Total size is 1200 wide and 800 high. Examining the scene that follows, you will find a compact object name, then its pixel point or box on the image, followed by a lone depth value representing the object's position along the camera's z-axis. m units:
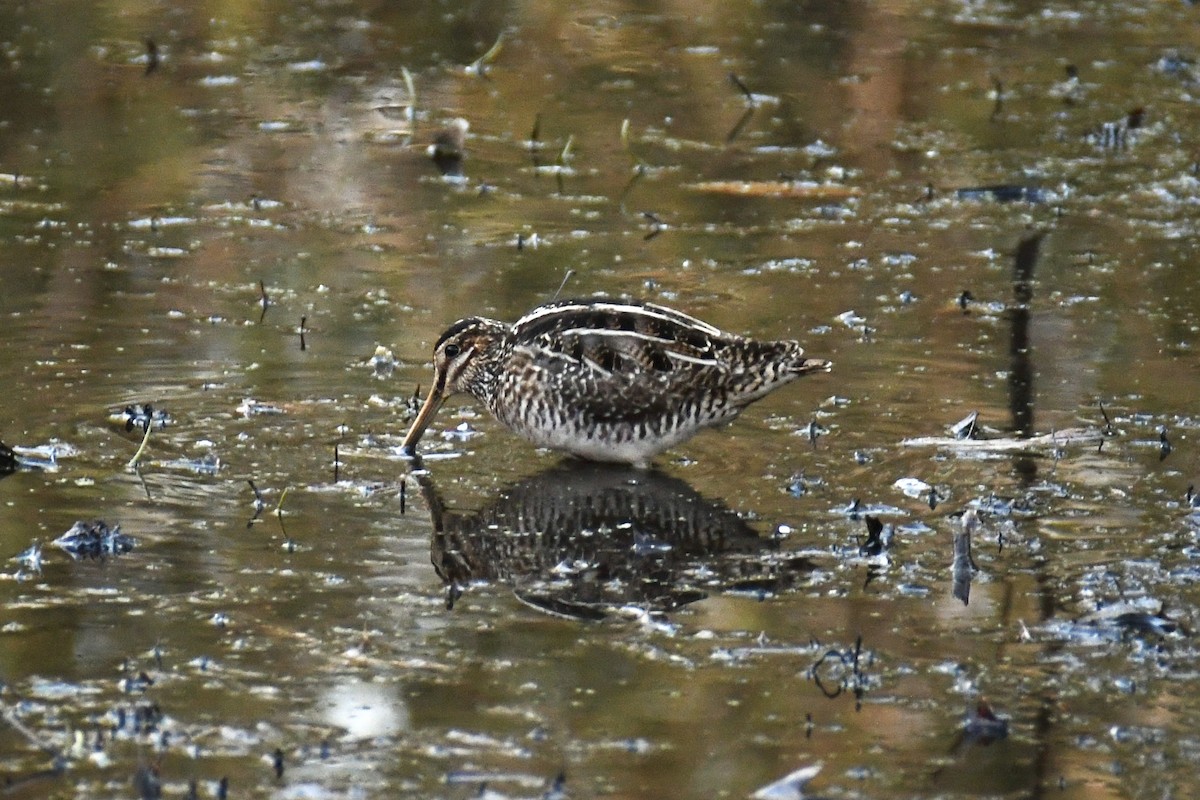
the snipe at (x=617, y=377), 14.38
